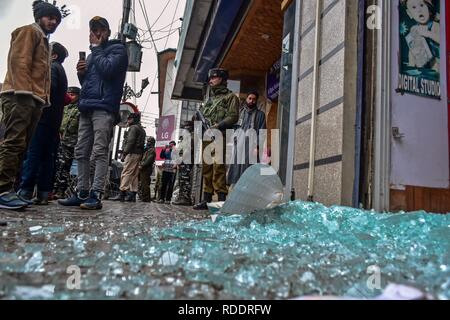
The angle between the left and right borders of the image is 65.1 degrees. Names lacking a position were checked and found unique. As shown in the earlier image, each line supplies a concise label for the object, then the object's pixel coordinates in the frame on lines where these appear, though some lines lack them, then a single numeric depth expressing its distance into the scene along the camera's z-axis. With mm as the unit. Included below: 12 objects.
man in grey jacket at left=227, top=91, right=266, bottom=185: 4418
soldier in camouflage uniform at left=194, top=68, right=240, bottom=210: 3945
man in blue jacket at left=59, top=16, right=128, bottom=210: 3240
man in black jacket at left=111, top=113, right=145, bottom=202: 6707
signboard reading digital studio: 2715
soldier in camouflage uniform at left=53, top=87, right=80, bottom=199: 5383
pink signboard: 15887
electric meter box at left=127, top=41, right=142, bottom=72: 9219
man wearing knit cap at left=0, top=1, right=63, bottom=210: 2574
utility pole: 9859
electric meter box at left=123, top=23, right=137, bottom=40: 9156
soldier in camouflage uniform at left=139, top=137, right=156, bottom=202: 7801
